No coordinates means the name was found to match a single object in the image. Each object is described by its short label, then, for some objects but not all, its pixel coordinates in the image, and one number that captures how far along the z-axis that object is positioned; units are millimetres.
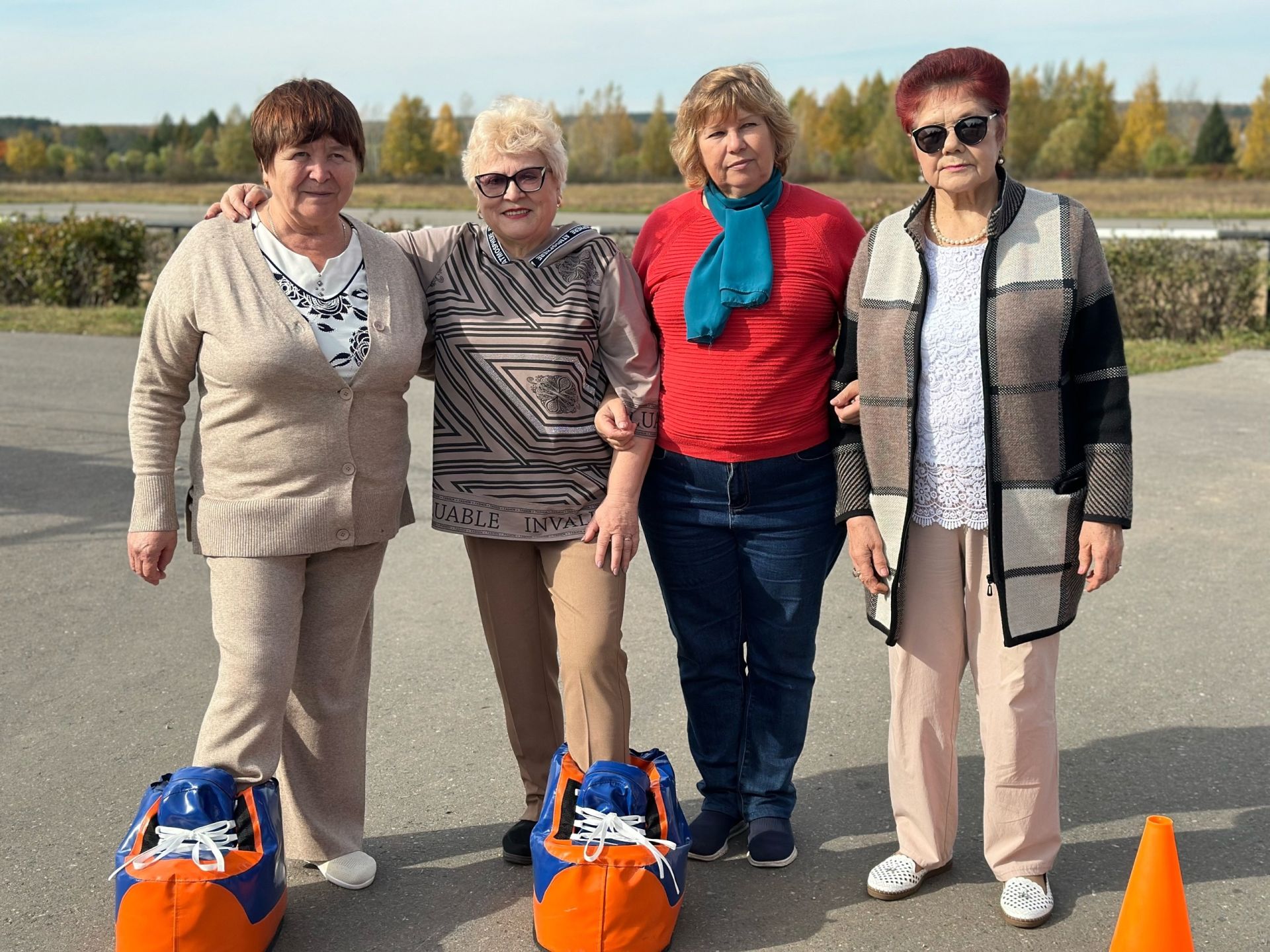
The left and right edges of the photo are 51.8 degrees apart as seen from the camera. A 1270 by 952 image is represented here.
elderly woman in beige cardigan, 3197
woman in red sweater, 3461
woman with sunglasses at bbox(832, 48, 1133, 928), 3189
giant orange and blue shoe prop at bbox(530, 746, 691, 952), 3158
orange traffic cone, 3020
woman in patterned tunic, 3426
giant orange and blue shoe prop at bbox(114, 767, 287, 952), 2969
